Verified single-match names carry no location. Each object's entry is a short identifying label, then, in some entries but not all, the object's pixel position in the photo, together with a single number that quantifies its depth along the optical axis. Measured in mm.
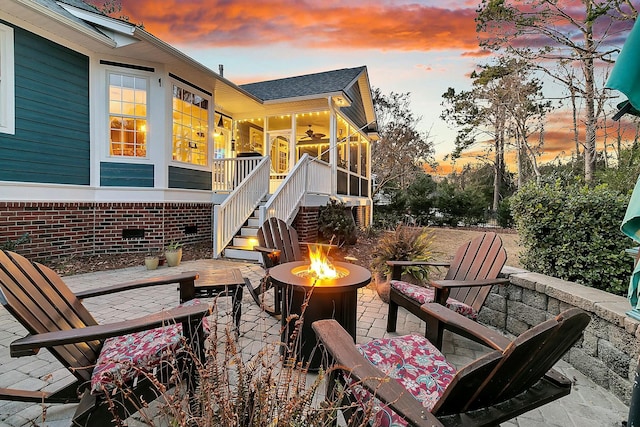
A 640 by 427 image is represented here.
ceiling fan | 10172
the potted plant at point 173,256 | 5594
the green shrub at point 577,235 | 2789
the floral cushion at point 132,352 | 1458
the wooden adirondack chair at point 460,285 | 2523
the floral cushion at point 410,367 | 1365
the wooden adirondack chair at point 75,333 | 1400
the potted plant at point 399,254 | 4117
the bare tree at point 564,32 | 6355
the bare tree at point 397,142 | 18375
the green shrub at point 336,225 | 7586
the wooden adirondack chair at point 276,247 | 3396
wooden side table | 2510
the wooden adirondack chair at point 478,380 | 1059
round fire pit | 2350
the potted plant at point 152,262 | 5371
